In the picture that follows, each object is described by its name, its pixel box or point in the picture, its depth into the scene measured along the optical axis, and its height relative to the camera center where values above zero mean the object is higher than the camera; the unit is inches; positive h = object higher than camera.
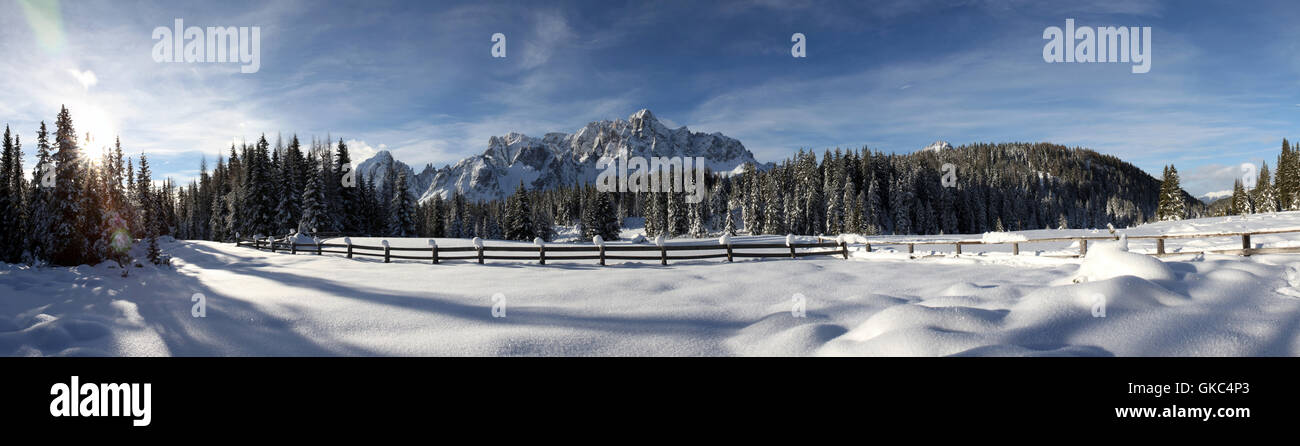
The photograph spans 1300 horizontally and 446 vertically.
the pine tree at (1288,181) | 2689.5 +195.7
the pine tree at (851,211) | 2785.4 +46.2
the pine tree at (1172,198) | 2935.5 +112.5
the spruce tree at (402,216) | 2206.0 +33.6
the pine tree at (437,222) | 2539.4 +4.0
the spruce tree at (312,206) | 1846.7 +71.3
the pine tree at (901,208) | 3144.7 +69.3
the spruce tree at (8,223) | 1256.2 +11.8
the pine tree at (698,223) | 3508.9 -22.3
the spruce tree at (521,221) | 2402.8 +4.2
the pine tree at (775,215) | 3147.1 +30.3
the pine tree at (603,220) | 2628.0 +6.2
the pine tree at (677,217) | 3678.6 +26.5
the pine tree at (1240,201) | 3181.6 +95.0
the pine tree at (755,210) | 3334.2 +69.3
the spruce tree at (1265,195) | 2974.4 +129.8
